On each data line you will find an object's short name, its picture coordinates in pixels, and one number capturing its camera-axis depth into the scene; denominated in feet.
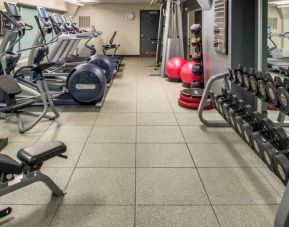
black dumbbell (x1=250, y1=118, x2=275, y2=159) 7.61
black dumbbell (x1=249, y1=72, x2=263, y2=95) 9.63
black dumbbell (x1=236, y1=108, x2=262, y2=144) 8.63
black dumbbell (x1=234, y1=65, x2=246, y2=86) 10.86
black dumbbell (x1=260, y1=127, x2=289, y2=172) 6.74
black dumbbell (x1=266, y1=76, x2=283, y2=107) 8.32
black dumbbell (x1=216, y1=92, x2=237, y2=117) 11.49
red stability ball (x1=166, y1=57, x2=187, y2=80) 24.00
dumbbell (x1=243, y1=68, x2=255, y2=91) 10.24
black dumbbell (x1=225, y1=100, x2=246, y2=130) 10.12
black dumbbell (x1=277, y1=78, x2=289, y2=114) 7.60
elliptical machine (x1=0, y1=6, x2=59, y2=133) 12.52
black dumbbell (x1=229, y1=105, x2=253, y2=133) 9.43
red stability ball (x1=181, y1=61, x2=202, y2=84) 20.41
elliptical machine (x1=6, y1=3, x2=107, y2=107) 16.38
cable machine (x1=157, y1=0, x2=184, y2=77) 26.55
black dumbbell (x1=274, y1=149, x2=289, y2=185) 5.98
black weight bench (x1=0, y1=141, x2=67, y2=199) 6.71
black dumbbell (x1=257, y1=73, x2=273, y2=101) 9.04
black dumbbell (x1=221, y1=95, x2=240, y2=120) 10.88
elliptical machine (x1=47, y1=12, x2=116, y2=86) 20.85
